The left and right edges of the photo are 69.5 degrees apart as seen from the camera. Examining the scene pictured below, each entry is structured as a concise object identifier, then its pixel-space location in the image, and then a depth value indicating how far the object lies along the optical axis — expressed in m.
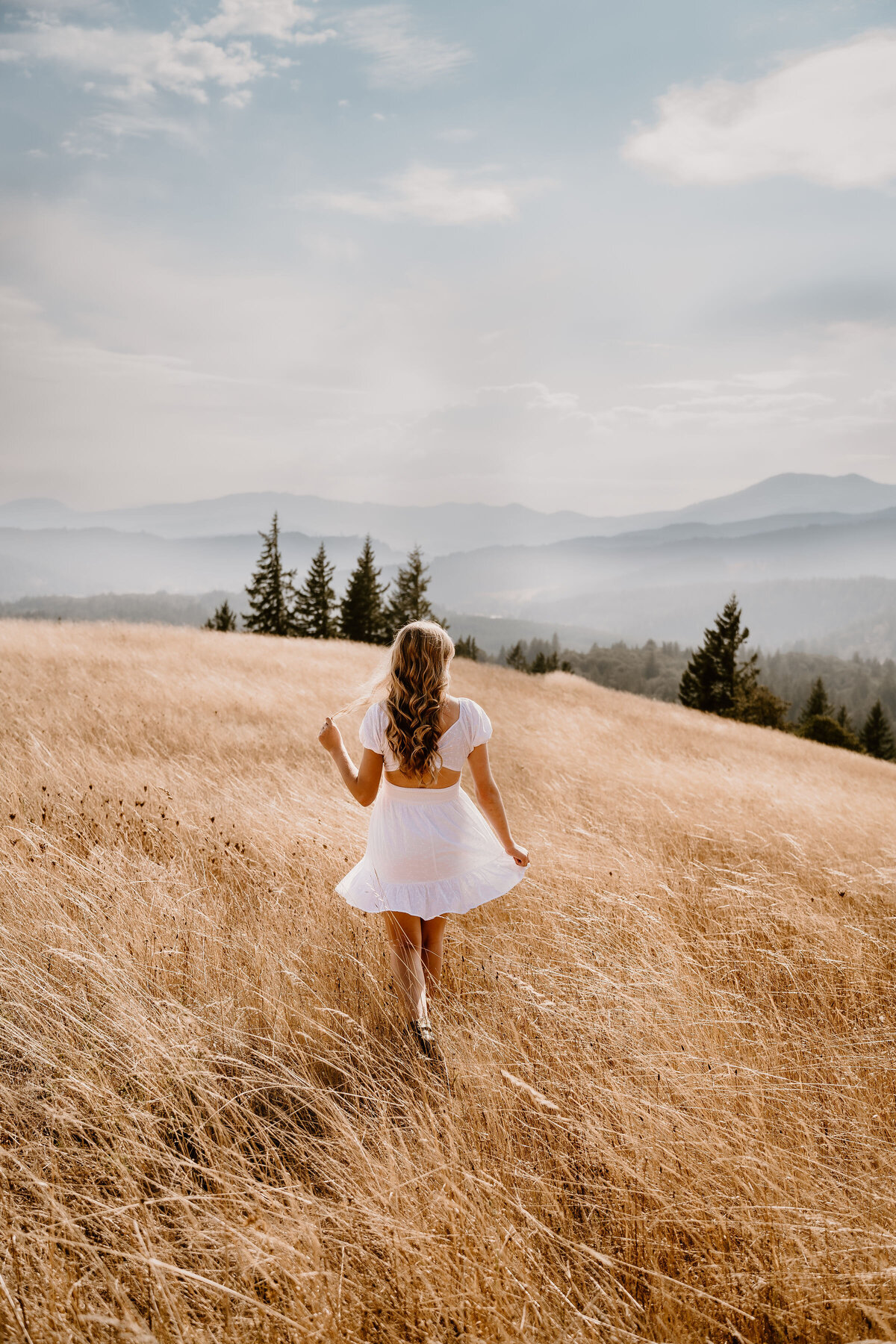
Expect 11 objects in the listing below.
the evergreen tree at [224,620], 51.34
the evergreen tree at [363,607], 49.81
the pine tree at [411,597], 51.50
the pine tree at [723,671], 52.03
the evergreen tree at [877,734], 75.12
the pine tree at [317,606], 50.38
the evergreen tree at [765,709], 54.84
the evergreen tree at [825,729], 61.69
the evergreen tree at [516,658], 103.99
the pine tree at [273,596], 48.97
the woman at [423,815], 3.57
